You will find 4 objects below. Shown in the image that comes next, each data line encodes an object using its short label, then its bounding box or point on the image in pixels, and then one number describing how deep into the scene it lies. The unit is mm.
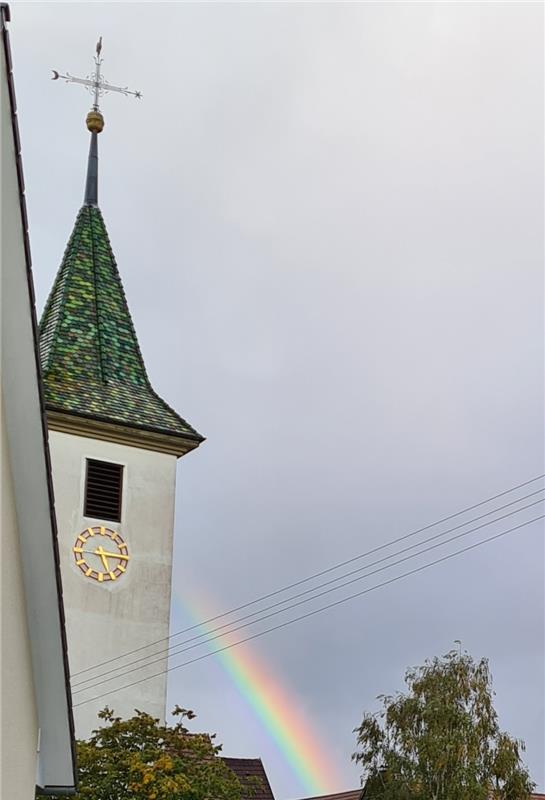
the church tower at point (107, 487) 29094
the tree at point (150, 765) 19125
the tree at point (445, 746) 24531
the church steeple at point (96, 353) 31375
